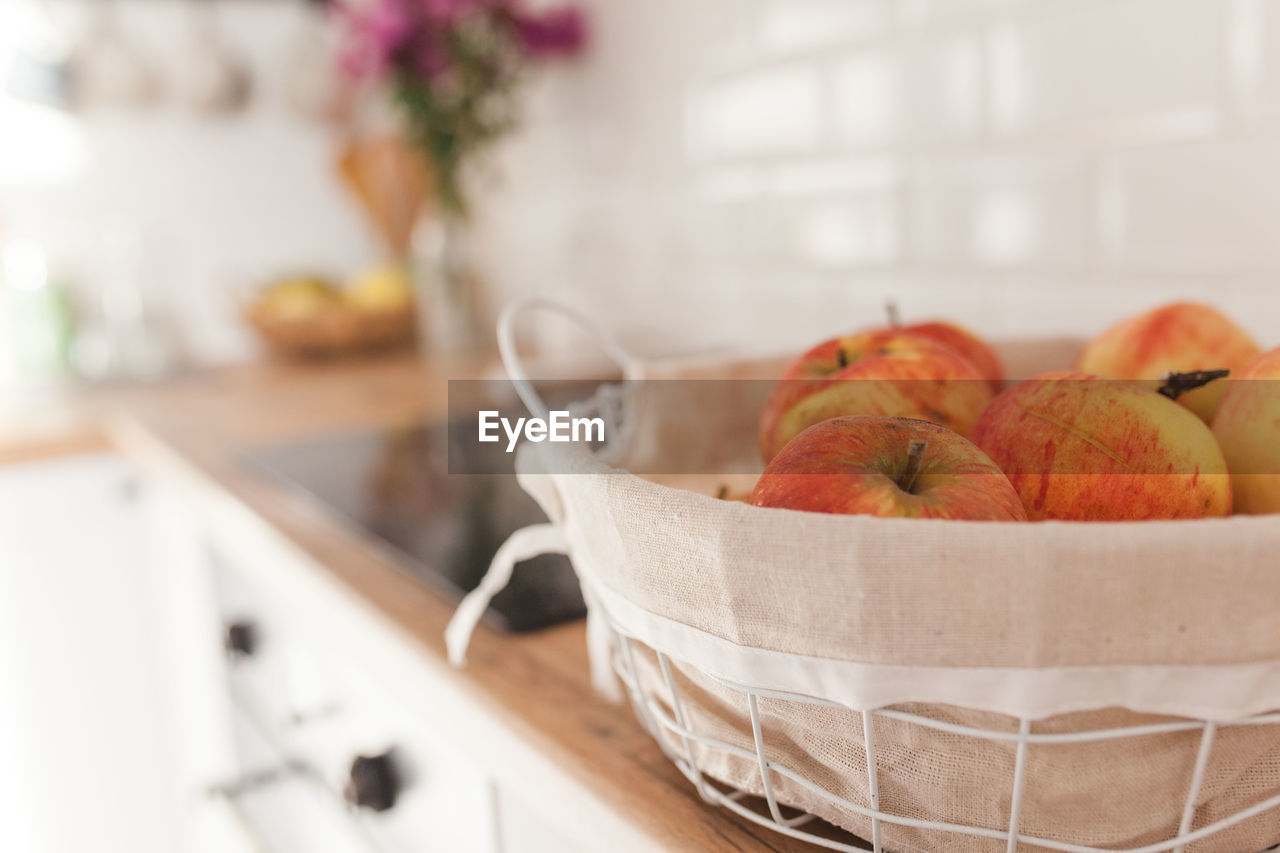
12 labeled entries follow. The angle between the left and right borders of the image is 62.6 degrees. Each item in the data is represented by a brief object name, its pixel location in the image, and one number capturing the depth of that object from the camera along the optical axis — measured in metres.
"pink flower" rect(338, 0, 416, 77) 1.51
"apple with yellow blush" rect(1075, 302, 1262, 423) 0.44
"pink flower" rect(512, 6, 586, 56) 1.48
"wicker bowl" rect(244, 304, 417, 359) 1.75
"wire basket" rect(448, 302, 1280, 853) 0.25
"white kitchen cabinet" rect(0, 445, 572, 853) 0.72
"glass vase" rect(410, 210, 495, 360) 1.73
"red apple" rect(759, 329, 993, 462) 0.40
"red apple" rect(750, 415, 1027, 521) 0.29
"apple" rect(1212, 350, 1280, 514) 0.34
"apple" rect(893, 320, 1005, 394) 0.48
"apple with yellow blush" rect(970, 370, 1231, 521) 0.32
